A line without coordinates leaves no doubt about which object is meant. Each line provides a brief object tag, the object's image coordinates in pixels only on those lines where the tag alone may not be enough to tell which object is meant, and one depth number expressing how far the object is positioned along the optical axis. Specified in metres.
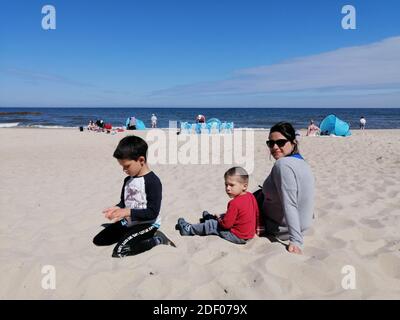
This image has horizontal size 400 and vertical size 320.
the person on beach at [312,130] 19.77
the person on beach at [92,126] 24.09
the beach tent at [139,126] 26.30
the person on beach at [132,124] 24.87
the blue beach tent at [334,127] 19.31
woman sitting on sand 3.11
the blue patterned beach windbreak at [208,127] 21.53
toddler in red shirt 3.42
